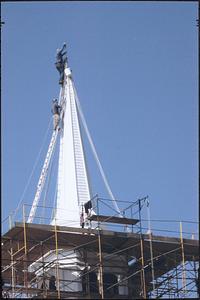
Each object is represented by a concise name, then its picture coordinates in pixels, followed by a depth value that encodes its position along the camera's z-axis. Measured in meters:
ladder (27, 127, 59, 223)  86.74
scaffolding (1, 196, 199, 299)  71.38
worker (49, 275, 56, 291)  71.41
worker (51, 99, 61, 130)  87.00
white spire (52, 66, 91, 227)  77.62
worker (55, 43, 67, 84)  89.44
